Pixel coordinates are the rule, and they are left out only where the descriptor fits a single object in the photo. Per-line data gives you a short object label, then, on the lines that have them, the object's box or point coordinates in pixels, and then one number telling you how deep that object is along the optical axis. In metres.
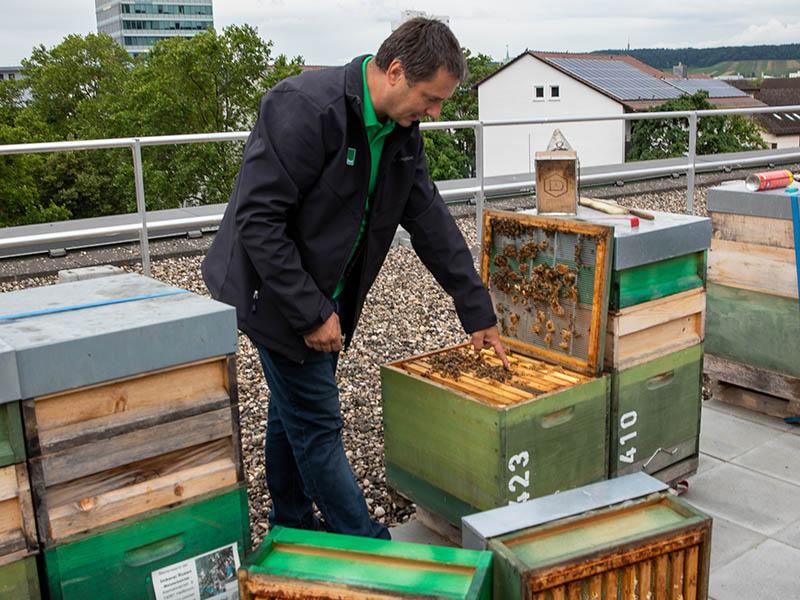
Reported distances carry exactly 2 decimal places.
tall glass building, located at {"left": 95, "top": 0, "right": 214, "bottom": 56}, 165.38
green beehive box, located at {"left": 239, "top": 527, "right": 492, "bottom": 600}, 2.22
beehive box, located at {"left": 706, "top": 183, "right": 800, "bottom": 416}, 4.55
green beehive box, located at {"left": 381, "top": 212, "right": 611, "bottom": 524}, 3.19
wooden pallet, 4.66
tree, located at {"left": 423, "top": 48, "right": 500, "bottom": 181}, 34.62
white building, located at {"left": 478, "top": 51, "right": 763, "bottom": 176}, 50.34
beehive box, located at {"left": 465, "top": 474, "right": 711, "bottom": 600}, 2.31
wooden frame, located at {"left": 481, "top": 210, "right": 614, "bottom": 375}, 3.39
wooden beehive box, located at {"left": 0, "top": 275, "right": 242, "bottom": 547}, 2.25
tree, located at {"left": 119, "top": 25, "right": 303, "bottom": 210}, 38.53
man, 2.76
